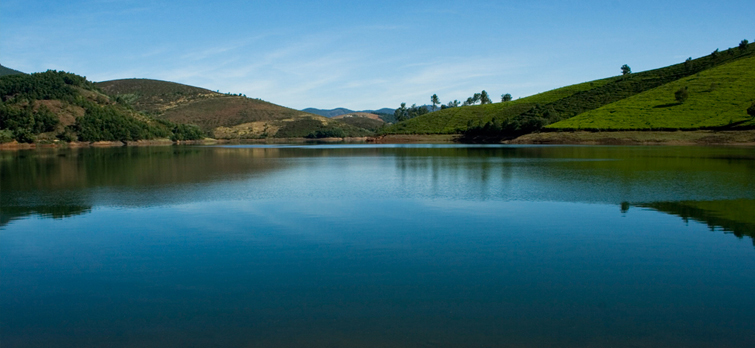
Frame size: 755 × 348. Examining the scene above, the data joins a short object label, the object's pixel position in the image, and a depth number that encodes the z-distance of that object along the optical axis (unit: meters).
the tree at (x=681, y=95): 104.00
